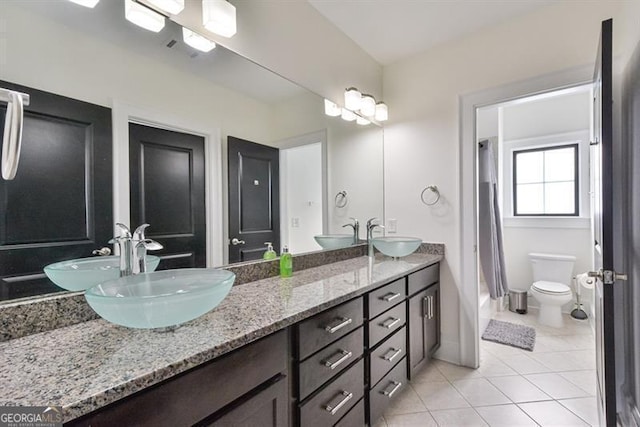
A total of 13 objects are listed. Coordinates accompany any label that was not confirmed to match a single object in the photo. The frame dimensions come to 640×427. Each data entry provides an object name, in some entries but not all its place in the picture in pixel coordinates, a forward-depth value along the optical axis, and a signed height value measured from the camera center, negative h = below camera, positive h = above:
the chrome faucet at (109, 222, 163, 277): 1.10 -0.13
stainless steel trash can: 3.39 -1.07
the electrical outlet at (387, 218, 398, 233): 2.62 -0.13
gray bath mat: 2.62 -1.19
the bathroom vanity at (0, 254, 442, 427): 0.64 -0.41
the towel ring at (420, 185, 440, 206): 2.40 +0.14
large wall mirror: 0.95 +0.35
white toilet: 2.93 -0.80
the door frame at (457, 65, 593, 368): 2.25 -0.15
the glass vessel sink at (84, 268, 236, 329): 0.78 -0.25
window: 3.47 +0.34
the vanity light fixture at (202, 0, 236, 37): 1.37 +0.92
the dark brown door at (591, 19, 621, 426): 1.22 -0.03
